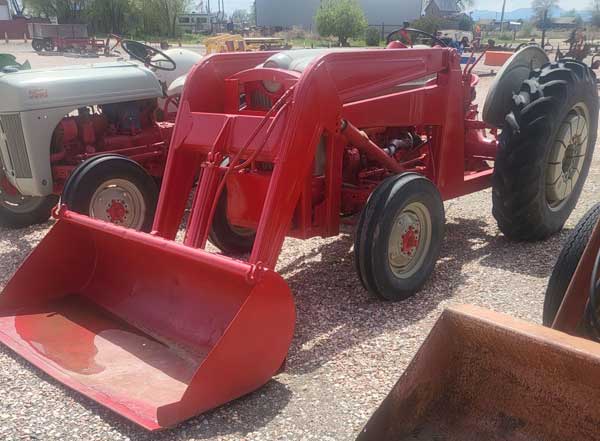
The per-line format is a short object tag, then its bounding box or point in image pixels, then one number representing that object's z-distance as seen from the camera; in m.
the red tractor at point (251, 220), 3.10
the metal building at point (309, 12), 84.44
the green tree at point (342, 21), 56.16
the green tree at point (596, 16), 76.69
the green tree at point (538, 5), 90.95
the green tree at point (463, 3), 105.34
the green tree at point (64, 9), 59.53
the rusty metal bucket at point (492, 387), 2.19
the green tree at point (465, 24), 58.12
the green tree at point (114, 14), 56.59
